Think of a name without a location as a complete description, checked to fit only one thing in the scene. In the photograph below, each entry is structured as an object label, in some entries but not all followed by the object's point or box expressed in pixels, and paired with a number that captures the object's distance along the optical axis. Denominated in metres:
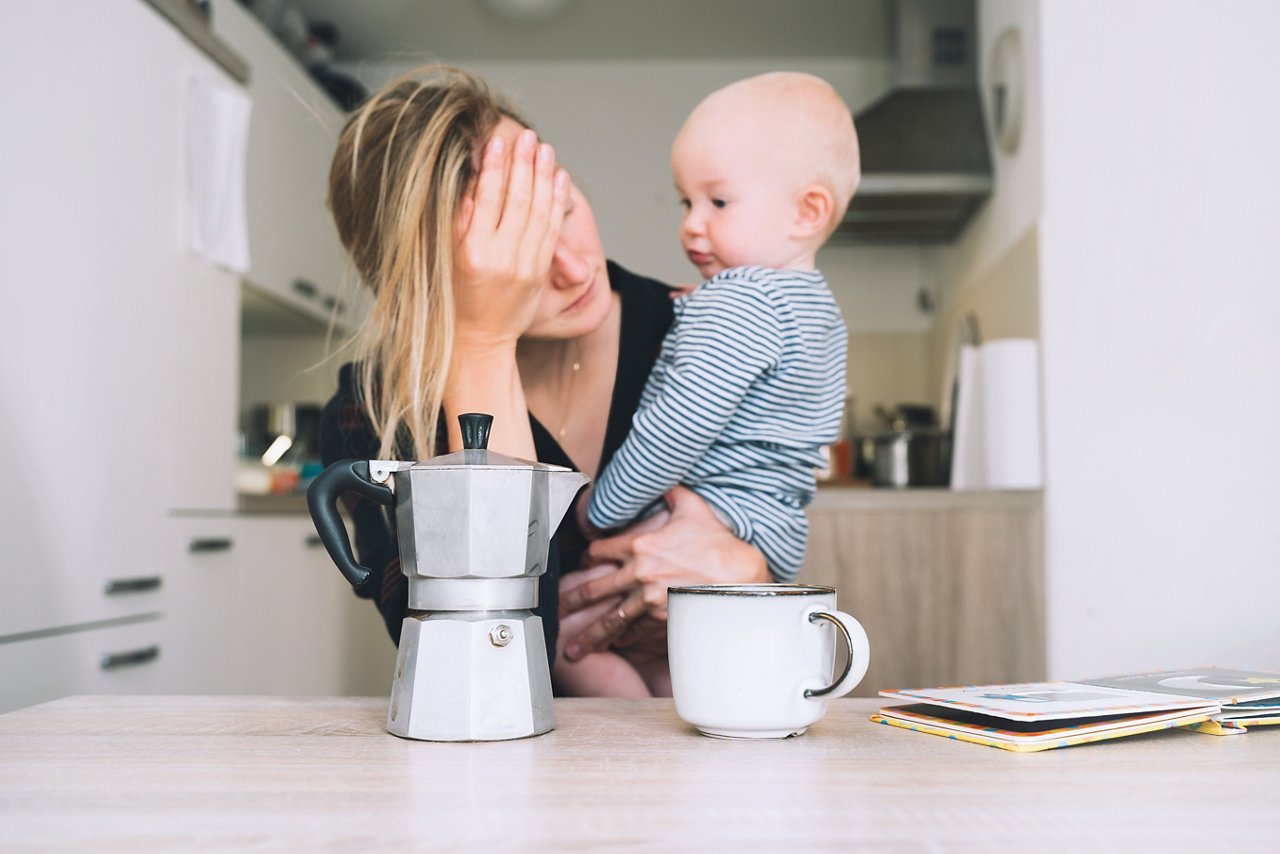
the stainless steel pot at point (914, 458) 2.45
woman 0.99
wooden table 0.45
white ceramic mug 0.62
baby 1.06
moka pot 0.64
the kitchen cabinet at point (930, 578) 2.00
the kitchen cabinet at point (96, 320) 1.58
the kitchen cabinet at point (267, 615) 2.11
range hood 2.53
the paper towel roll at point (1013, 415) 1.85
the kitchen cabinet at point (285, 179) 2.58
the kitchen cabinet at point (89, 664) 1.53
